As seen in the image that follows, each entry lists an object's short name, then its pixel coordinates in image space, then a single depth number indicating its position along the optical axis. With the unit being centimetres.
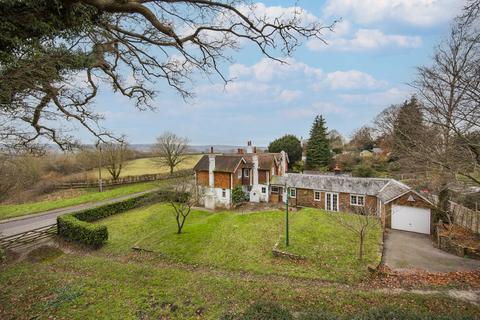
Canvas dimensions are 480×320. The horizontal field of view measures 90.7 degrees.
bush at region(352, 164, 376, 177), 3383
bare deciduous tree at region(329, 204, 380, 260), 1638
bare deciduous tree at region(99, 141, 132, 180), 3481
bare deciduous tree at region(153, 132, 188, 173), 4247
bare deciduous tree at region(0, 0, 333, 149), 484
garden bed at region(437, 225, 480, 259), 1333
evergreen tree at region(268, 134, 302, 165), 4319
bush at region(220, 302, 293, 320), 523
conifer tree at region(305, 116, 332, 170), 3994
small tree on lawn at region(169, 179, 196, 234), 2043
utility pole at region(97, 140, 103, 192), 3247
